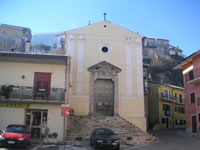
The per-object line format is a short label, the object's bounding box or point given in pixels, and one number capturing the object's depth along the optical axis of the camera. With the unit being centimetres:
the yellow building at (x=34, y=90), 1986
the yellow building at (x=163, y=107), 4094
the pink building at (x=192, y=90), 2594
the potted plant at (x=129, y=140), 1832
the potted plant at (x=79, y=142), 1658
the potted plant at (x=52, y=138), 1751
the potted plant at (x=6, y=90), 1975
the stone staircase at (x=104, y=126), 2032
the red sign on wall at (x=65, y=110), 1462
